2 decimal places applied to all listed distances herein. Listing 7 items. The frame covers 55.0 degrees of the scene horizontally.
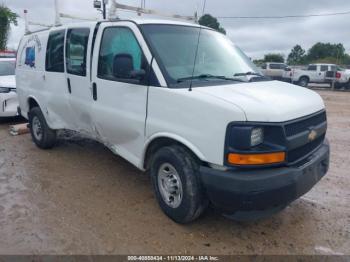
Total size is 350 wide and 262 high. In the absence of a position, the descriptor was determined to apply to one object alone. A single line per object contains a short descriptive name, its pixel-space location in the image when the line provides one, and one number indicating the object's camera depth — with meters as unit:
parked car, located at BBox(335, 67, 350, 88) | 22.41
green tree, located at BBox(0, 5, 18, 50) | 26.68
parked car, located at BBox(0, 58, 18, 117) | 7.75
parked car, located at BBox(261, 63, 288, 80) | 27.35
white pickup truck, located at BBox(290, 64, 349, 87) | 23.87
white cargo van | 2.89
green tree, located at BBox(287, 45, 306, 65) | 82.56
